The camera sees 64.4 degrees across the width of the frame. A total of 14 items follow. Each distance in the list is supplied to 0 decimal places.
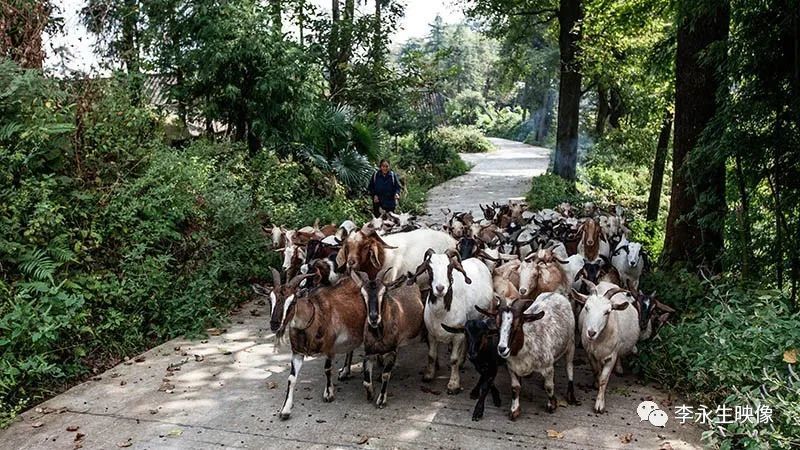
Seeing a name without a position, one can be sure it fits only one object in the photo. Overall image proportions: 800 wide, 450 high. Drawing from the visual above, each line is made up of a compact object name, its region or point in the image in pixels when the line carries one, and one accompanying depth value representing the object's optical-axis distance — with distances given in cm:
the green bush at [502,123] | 6099
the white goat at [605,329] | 559
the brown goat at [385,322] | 547
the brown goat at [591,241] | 822
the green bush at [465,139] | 3825
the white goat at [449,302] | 587
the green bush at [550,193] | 1756
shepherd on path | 1212
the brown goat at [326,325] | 541
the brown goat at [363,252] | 671
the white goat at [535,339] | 516
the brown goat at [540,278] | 664
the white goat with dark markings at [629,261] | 775
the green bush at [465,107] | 4962
